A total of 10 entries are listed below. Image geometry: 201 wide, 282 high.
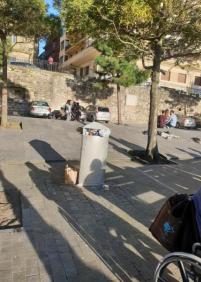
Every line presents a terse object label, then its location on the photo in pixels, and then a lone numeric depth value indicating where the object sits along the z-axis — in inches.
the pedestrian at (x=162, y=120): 922.1
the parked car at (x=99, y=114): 1069.1
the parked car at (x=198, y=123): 1197.2
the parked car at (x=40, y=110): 1035.3
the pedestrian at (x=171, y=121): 917.8
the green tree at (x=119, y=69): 971.9
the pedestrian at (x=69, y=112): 935.0
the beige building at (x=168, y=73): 1576.0
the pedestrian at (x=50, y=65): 1558.8
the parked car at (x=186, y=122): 1146.2
